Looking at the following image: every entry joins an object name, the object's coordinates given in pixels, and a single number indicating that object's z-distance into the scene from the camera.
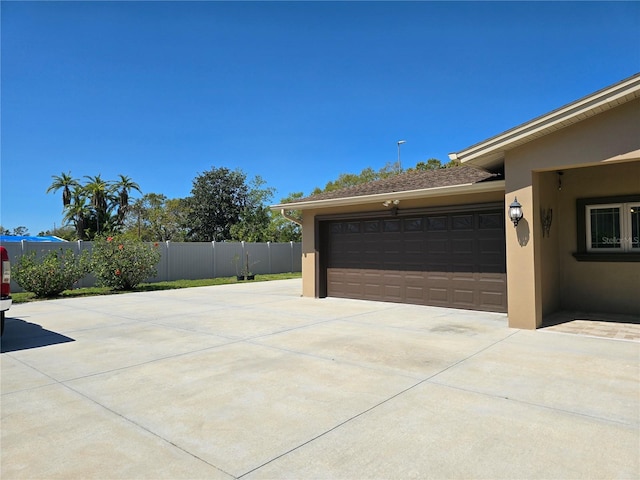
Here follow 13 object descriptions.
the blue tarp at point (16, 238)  25.95
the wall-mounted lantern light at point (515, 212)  7.11
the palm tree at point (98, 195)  32.78
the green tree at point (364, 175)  36.81
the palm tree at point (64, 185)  33.19
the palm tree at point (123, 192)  35.09
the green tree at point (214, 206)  33.50
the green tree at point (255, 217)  29.48
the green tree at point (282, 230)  29.12
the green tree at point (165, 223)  34.59
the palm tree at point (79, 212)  32.53
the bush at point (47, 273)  13.05
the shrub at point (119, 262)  15.32
